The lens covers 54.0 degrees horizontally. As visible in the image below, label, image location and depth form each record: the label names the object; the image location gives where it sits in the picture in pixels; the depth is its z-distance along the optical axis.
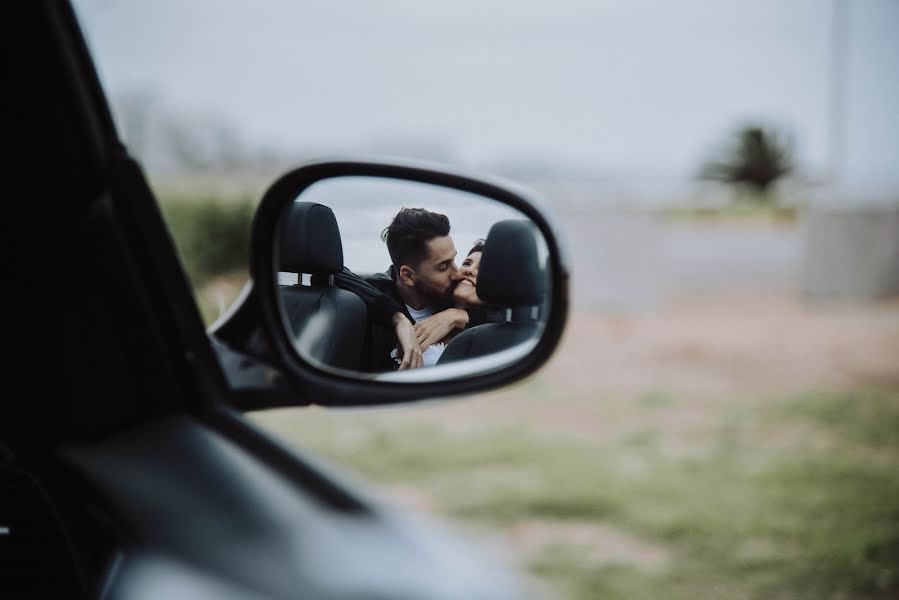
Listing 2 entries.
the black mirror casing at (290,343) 1.45
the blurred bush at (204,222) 8.84
